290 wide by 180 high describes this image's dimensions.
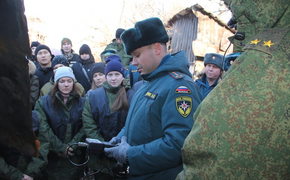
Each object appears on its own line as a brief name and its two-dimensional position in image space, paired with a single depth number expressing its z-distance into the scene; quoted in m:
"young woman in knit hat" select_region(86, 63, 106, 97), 5.11
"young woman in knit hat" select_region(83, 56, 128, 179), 3.77
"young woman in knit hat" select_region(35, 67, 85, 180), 3.58
